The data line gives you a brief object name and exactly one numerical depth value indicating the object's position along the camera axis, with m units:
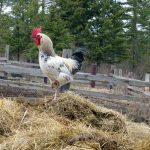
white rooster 7.32
